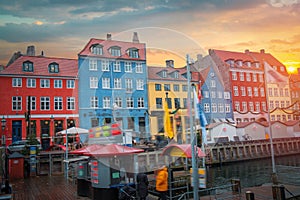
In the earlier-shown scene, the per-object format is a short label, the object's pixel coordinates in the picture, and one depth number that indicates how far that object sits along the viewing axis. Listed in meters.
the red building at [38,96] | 34.16
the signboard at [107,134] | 6.71
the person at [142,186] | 9.65
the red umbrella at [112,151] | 9.43
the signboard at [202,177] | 7.10
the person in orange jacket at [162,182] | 9.99
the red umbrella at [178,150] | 8.82
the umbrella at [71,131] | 22.10
